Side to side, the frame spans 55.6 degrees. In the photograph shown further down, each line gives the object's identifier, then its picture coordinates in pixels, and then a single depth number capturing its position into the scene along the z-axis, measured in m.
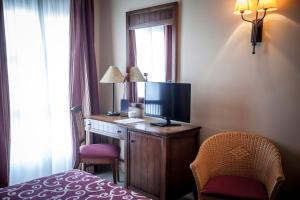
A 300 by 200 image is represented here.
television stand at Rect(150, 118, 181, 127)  3.11
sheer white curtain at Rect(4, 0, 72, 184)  3.39
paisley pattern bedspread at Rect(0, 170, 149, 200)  1.91
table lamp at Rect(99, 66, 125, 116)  3.61
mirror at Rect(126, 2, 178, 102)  3.30
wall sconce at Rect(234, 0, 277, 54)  2.40
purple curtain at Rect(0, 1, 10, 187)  3.21
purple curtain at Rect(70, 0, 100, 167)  3.83
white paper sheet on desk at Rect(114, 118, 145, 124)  3.31
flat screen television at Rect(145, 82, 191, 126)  2.94
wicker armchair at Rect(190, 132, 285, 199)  2.43
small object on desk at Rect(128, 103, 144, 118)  3.63
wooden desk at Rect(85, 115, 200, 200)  2.81
